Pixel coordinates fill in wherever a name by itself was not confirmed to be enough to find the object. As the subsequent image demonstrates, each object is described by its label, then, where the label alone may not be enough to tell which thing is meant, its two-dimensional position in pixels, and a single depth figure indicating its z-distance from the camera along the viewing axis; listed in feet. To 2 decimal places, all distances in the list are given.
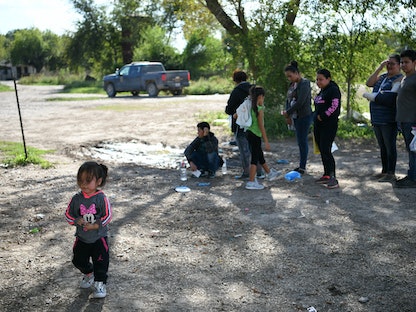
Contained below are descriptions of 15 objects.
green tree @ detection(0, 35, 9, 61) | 289.33
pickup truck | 92.12
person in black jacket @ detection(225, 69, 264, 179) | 27.37
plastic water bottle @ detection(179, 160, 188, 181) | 28.02
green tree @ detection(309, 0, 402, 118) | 41.44
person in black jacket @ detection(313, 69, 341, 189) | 25.07
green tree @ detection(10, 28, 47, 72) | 304.91
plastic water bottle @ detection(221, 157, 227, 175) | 29.81
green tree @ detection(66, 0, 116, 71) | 161.38
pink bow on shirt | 13.44
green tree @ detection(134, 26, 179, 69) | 136.87
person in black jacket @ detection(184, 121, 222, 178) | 28.37
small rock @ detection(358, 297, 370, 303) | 13.32
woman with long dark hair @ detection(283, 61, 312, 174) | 27.20
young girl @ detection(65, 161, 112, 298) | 13.26
